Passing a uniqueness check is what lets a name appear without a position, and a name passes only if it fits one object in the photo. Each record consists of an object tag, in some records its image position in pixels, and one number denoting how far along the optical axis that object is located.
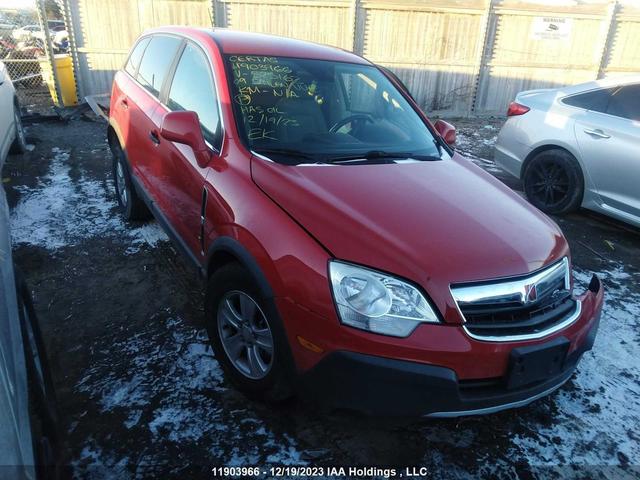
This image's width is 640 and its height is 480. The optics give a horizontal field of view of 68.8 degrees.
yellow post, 9.64
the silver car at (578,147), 4.62
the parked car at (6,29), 11.17
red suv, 1.88
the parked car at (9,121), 5.22
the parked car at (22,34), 12.06
